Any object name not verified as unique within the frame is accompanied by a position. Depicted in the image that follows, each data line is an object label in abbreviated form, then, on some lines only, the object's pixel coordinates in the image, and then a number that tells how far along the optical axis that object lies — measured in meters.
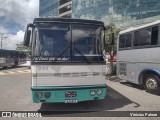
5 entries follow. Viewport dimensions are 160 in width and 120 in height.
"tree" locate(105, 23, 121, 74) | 10.36
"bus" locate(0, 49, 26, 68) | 16.18
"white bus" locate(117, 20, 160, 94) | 5.69
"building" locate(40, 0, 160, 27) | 30.83
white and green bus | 3.90
